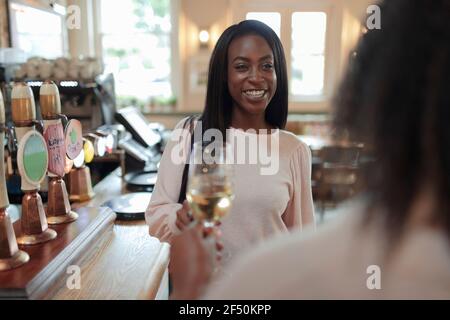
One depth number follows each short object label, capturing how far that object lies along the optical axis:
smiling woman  1.14
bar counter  0.96
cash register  1.70
